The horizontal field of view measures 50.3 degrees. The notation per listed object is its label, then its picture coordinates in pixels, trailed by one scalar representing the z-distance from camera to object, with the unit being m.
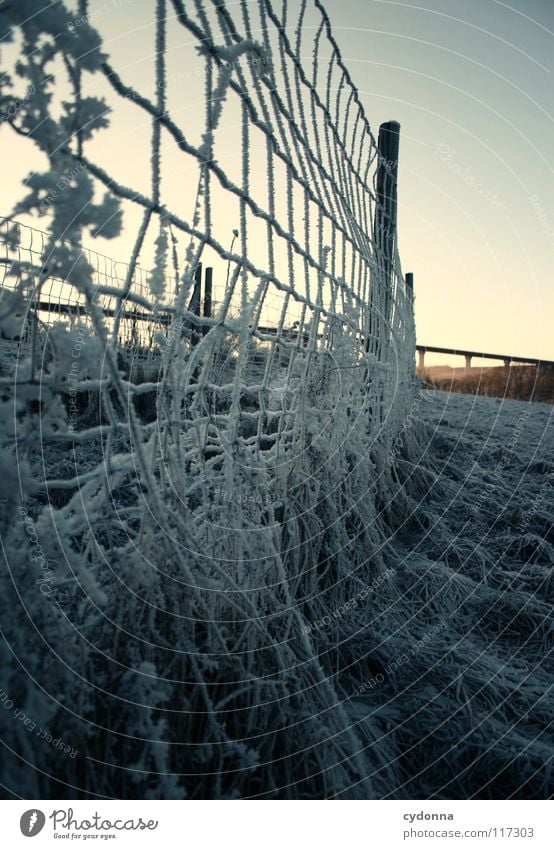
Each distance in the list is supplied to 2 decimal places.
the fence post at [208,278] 5.14
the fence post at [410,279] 4.59
